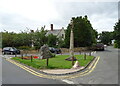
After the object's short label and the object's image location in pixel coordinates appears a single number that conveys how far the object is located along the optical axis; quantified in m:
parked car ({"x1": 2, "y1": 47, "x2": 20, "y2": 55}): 15.65
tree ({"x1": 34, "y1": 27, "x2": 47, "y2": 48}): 21.00
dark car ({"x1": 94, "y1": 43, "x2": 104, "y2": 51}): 20.73
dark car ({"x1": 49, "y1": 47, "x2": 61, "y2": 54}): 17.30
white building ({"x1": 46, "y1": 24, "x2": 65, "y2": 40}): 32.06
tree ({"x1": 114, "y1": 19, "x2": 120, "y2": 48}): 26.81
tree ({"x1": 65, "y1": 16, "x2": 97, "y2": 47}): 20.39
